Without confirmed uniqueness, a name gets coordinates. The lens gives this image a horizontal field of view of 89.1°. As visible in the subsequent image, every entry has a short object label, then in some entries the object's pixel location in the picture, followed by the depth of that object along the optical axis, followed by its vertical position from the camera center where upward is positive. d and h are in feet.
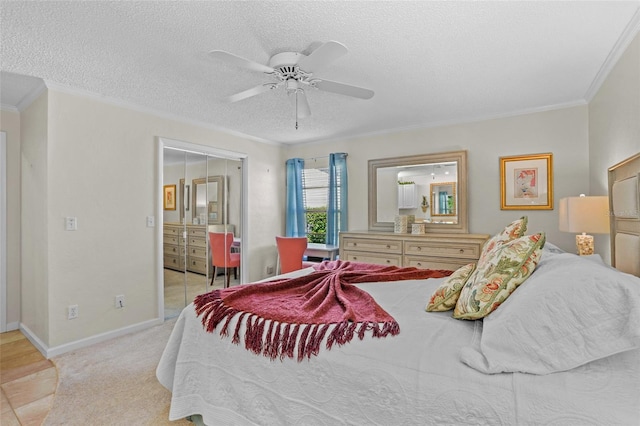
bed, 3.47 -1.86
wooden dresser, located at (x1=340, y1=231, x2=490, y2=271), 11.70 -1.33
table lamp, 8.14 -0.04
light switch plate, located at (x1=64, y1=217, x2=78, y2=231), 9.62 -0.17
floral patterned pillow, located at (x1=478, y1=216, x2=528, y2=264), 6.28 -0.39
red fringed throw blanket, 4.79 -1.64
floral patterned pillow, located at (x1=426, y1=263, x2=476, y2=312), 5.45 -1.37
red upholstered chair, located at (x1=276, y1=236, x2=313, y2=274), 14.38 -1.60
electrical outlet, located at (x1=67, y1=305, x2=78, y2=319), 9.66 -2.82
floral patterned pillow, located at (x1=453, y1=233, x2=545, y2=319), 4.66 -0.92
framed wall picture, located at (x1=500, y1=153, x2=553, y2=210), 11.55 +1.16
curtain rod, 16.84 +3.03
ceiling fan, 6.25 +3.17
